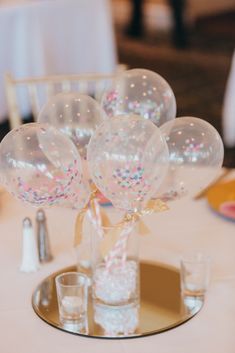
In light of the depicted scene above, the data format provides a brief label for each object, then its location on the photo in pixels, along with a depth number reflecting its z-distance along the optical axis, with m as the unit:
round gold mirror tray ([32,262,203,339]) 1.46
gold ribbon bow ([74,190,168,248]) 1.48
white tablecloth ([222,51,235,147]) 3.23
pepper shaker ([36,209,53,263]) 1.67
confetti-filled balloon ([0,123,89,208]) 1.42
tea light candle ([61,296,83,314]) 1.48
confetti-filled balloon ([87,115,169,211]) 1.36
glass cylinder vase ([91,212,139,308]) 1.50
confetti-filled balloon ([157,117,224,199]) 1.50
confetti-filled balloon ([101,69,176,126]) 1.65
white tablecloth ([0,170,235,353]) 1.41
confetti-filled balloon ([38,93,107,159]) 1.60
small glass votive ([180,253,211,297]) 1.54
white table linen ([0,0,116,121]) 3.91
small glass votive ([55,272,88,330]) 1.47
